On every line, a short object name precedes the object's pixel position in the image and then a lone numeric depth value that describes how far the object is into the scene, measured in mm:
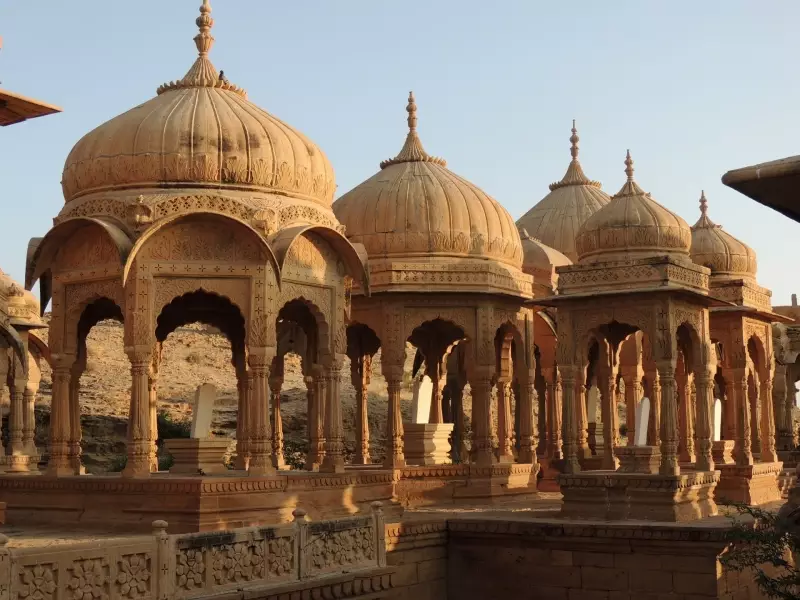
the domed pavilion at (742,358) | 19984
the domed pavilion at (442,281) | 19422
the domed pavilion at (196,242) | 14609
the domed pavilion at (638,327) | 16109
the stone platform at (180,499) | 13750
